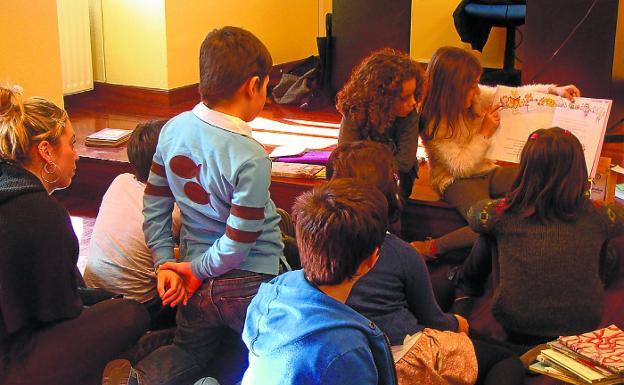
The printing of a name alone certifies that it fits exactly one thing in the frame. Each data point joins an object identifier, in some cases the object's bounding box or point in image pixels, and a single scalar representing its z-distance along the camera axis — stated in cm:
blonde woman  175
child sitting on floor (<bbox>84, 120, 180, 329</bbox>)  218
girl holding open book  284
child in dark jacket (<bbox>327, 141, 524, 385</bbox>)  175
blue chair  507
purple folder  349
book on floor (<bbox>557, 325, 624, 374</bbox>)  179
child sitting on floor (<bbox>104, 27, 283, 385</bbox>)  179
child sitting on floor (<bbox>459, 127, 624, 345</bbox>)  206
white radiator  437
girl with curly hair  266
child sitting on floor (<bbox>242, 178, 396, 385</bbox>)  124
